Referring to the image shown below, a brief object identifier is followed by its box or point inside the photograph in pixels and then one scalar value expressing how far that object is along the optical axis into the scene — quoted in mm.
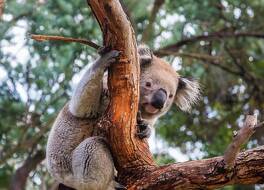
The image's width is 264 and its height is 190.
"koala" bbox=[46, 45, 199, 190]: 7844
